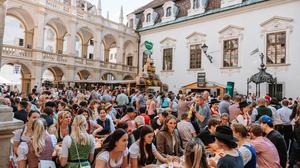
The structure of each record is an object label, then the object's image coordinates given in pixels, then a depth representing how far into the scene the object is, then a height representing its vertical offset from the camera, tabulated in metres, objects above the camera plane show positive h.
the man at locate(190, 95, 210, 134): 8.16 -0.76
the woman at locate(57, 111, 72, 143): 5.84 -0.83
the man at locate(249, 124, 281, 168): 4.55 -1.10
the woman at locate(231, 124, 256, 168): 4.02 -0.99
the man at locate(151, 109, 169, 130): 7.58 -1.01
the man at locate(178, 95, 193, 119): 10.66 -0.71
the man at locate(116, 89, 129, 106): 13.87 -0.61
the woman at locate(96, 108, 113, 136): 7.38 -1.00
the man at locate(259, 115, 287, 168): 5.23 -1.02
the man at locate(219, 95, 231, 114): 9.72 -0.59
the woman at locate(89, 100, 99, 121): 8.31 -0.73
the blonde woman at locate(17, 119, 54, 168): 4.30 -1.03
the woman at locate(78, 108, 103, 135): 7.20 -1.06
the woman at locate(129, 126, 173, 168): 4.52 -1.09
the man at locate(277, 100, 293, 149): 9.28 -1.08
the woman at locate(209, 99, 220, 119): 9.64 -0.78
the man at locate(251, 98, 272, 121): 8.54 -0.72
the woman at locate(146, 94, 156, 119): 10.89 -0.83
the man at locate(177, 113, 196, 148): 6.62 -1.05
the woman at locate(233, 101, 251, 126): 8.39 -0.83
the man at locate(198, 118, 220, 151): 6.37 -1.10
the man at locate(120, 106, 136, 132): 7.50 -0.78
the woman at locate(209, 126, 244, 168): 3.33 -0.78
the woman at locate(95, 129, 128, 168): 3.72 -0.90
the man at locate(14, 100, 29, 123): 7.05 -0.67
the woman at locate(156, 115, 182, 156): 5.52 -1.07
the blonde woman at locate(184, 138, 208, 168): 3.17 -0.80
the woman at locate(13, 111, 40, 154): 4.55 -0.84
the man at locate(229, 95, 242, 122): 9.32 -0.77
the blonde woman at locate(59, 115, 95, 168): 4.10 -0.97
